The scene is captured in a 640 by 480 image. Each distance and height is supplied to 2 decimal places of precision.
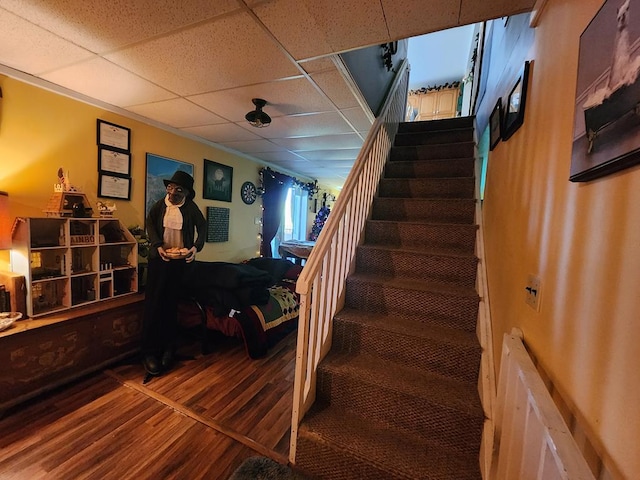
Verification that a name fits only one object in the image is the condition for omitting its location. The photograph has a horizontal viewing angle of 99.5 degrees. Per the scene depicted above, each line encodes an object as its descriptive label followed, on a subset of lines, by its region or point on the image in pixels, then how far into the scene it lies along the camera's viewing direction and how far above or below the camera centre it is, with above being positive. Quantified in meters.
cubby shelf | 1.84 -0.38
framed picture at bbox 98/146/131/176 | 2.38 +0.49
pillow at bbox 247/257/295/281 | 3.56 -0.57
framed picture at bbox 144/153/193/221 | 2.76 +0.44
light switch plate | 0.88 -0.19
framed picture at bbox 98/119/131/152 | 2.36 +0.72
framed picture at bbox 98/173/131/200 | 2.40 +0.26
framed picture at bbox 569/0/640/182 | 0.48 +0.29
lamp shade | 1.63 -0.08
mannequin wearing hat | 2.18 -0.38
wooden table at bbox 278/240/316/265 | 4.71 -0.46
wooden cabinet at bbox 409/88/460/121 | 5.63 +2.73
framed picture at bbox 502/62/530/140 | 1.16 +0.61
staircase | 1.24 -0.72
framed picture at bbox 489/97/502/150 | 1.58 +0.67
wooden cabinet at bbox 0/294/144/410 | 1.69 -0.94
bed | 2.52 -0.83
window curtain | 4.46 +0.32
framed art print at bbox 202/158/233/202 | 3.44 +0.52
